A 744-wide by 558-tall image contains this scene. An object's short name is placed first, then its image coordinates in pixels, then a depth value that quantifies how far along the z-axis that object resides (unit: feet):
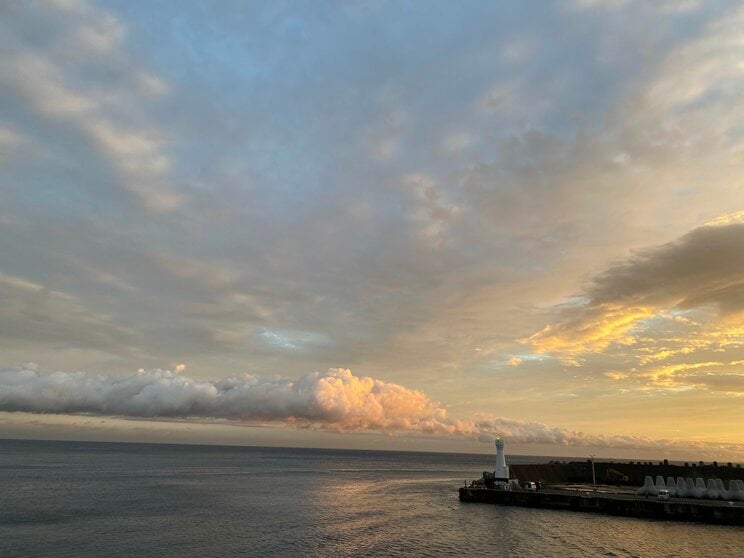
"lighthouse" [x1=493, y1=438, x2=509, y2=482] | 311.27
